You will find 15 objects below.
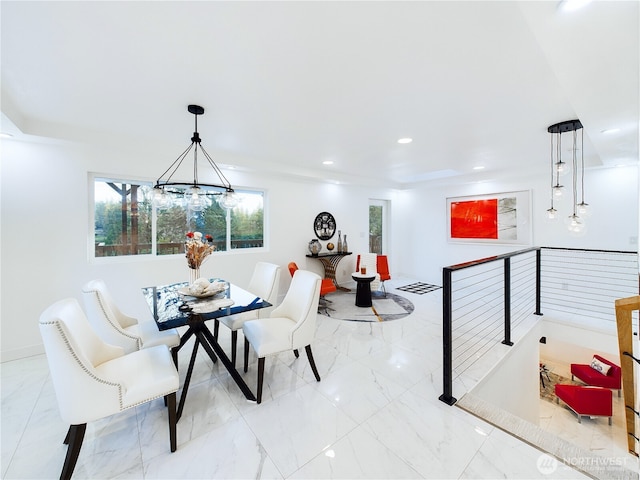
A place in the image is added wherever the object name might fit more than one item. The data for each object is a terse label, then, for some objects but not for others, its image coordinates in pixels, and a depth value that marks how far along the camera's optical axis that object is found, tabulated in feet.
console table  17.28
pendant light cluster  9.15
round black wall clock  18.10
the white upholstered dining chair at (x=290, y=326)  7.13
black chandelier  7.97
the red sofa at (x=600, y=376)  13.12
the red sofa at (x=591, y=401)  11.48
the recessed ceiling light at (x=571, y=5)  3.59
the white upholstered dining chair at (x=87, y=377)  4.51
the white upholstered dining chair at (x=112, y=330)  6.91
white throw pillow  13.34
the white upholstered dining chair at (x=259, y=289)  8.83
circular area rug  13.47
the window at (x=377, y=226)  22.26
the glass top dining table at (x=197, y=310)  6.37
